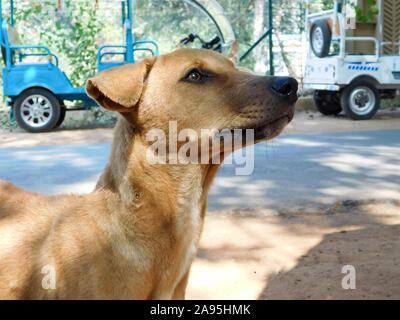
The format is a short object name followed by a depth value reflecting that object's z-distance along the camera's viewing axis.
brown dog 2.06
